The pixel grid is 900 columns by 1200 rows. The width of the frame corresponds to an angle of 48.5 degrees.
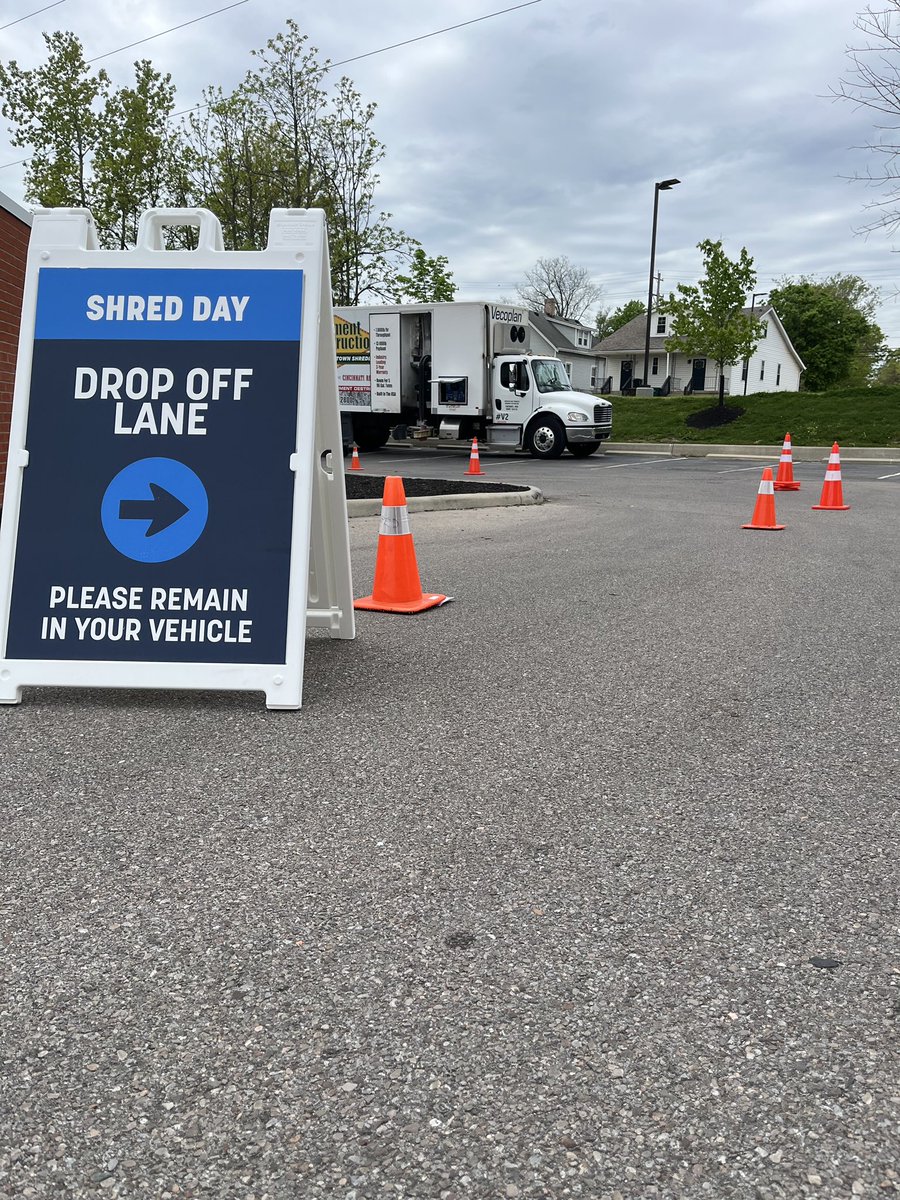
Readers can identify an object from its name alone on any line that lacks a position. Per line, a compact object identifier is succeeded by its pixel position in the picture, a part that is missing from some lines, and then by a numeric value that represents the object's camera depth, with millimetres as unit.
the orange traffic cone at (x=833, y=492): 13328
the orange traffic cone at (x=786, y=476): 16047
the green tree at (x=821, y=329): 70000
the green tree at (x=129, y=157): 26953
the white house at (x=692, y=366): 55312
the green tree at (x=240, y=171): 28469
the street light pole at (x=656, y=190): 37281
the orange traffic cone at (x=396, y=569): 6344
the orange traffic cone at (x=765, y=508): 10988
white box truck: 23797
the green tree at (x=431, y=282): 36094
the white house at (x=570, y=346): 61531
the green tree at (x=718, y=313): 32656
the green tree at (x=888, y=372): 91825
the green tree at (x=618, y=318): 108000
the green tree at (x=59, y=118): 26750
